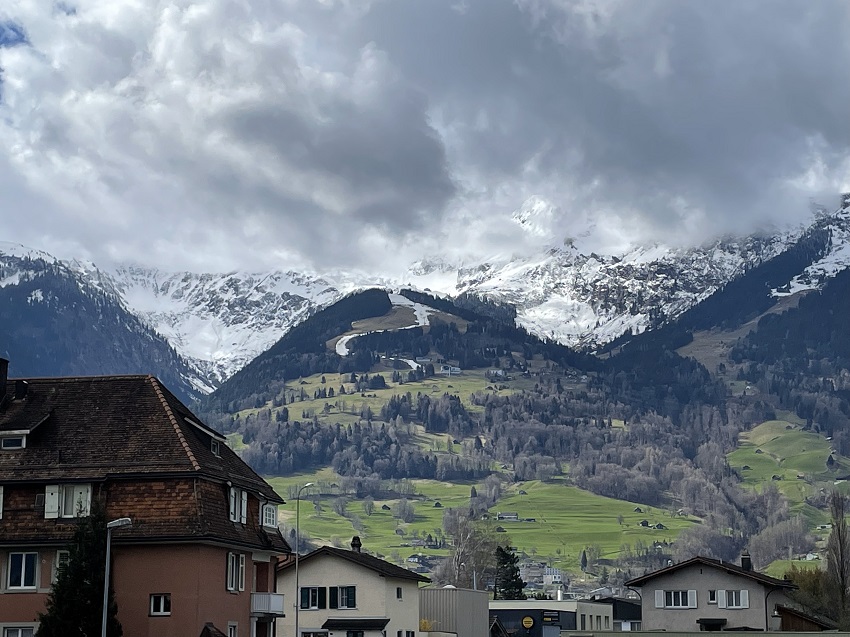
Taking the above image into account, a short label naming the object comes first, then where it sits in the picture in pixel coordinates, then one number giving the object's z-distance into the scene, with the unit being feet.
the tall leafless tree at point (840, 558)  425.28
